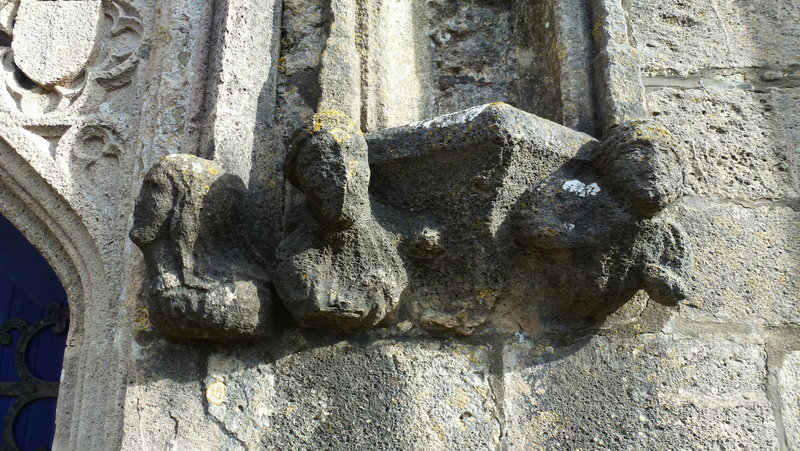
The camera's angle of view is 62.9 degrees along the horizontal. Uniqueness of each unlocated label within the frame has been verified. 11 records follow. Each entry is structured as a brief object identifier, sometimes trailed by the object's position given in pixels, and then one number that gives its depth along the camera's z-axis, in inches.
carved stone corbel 51.5
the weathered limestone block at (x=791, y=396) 57.7
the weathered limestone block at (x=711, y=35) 74.2
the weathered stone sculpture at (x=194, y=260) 50.9
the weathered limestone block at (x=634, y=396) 53.5
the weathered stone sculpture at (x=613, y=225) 52.4
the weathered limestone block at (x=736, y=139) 68.1
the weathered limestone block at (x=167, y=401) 51.6
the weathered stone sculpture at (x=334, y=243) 50.4
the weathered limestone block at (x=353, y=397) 52.5
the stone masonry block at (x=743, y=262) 61.7
